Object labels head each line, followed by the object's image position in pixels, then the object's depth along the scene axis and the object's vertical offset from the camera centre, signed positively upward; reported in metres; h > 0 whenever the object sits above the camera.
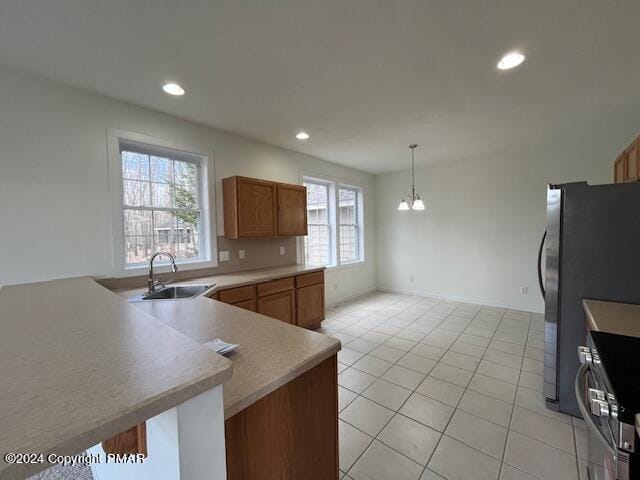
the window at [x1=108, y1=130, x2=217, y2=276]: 2.55 +0.38
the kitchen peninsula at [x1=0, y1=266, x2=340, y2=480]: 0.52 -0.35
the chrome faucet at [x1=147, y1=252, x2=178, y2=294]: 2.31 -0.41
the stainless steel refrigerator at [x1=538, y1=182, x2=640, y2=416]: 1.82 -0.26
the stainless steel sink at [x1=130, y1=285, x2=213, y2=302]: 2.47 -0.53
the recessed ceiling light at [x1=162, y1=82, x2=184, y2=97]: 2.28 +1.31
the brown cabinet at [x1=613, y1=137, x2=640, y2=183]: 2.27 +0.60
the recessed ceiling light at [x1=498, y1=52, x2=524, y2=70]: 1.96 +1.29
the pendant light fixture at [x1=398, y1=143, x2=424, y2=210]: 3.70 +0.69
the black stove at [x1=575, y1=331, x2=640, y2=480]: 0.79 -0.60
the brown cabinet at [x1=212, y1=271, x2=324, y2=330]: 2.80 -0.77
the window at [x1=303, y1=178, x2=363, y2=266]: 4.80 +0.17
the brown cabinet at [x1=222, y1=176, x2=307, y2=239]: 3.21 +0.35
